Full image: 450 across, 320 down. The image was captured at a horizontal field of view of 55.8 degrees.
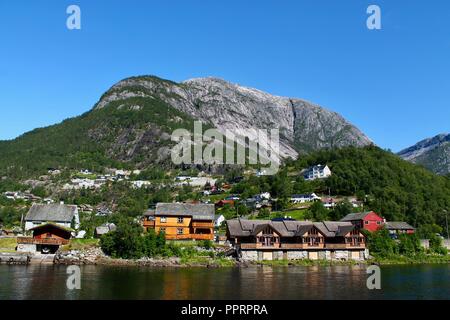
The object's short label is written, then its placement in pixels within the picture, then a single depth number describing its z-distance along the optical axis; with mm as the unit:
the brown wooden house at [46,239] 74562
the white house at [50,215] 92312
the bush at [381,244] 84750
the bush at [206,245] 76312
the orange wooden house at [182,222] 83250
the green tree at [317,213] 104812
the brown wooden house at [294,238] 76938
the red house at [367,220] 98375
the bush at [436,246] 92562
